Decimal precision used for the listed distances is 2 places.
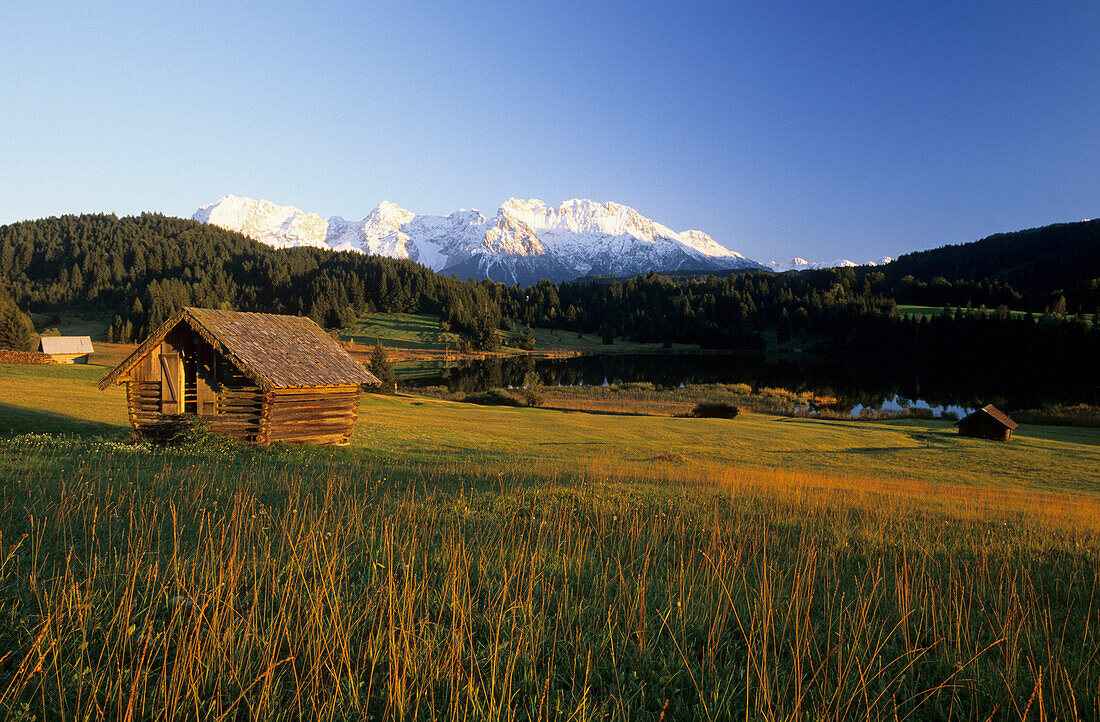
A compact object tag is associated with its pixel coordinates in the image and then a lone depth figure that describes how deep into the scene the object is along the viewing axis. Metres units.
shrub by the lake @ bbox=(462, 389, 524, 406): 55.75
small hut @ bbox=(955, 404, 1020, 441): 31.98
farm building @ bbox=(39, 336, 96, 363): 71.00
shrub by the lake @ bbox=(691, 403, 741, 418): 47.06
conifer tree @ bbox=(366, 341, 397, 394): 62.47
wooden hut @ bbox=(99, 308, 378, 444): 18.73
